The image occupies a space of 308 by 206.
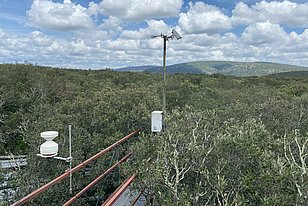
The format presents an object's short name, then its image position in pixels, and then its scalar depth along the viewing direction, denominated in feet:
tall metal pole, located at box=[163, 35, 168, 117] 21.80
